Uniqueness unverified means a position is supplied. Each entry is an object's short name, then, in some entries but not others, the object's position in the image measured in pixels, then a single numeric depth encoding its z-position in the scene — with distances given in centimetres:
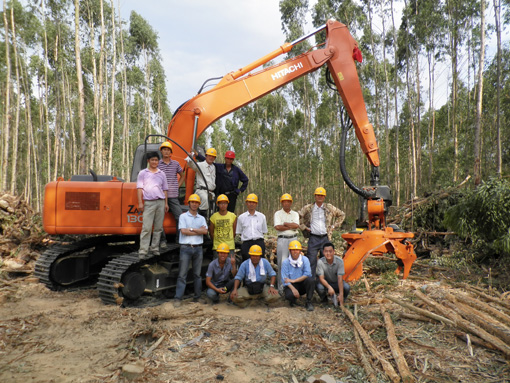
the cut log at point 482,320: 364
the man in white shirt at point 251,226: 570
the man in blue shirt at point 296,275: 522
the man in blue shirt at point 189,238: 539
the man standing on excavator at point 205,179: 569
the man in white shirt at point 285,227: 567
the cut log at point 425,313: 411
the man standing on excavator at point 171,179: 558
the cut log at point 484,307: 408
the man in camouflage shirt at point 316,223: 586
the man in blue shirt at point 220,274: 543
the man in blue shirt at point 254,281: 525
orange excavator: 545
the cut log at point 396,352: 305
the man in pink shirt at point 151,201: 530
